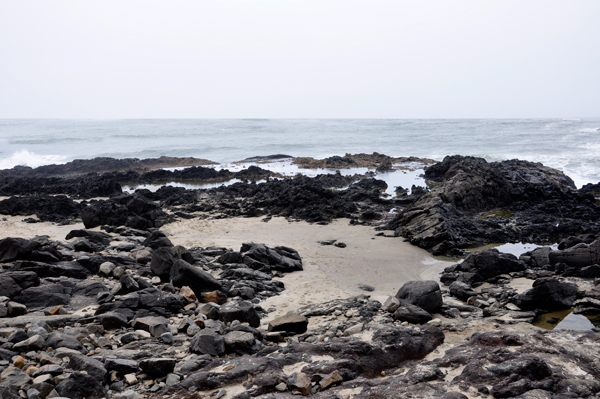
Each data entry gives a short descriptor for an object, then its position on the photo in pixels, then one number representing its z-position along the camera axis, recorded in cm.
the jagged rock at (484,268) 949
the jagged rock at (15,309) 594
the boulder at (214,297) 738
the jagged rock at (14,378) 391
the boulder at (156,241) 1066
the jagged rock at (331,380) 419
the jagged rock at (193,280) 764
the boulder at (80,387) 388
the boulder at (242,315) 627
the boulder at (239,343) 517
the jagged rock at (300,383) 405
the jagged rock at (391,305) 689
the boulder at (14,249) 794
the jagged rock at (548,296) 738
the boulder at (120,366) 446
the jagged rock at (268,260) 1006
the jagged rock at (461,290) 830
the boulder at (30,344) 470
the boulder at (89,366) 420
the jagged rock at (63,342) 485
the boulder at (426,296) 701
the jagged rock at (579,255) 924
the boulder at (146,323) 579
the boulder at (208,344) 506
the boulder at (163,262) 821
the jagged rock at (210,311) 646
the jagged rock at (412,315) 652
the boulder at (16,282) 654
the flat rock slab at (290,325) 599
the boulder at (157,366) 446
